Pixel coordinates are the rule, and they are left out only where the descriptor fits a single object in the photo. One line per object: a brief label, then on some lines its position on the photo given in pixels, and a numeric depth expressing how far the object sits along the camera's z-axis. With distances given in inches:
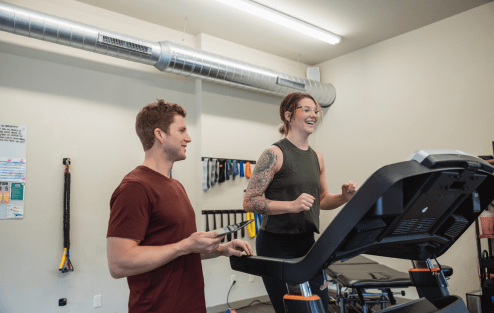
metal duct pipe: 110.6
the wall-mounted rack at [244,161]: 161.5
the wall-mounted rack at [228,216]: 158.6
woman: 65.9
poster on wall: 118.3
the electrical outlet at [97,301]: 130.6
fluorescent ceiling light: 135.3
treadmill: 28.8
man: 43.9
